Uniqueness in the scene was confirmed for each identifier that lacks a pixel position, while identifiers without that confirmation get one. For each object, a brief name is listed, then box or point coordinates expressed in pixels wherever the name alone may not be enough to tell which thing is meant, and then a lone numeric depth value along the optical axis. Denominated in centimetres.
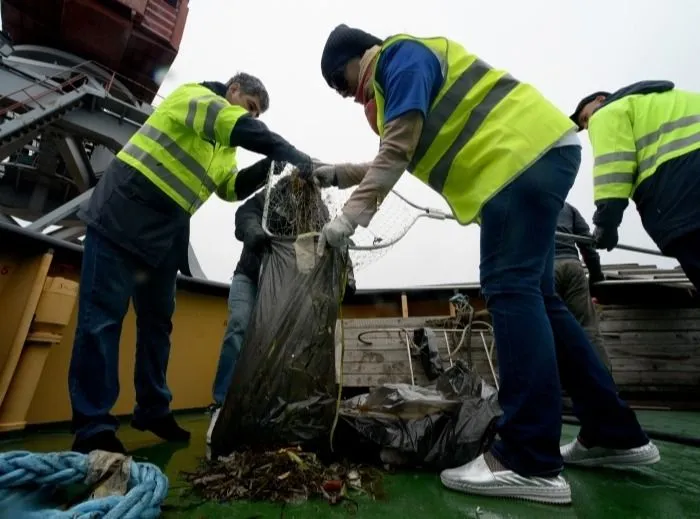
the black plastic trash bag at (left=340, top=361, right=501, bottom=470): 134
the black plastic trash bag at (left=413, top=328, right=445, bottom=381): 301
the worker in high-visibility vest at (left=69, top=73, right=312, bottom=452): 152
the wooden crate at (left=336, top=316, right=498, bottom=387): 316
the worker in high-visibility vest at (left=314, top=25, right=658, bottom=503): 110
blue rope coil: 82
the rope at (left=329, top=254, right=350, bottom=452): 135
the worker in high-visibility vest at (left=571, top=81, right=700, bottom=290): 141
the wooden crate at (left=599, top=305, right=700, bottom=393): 320
